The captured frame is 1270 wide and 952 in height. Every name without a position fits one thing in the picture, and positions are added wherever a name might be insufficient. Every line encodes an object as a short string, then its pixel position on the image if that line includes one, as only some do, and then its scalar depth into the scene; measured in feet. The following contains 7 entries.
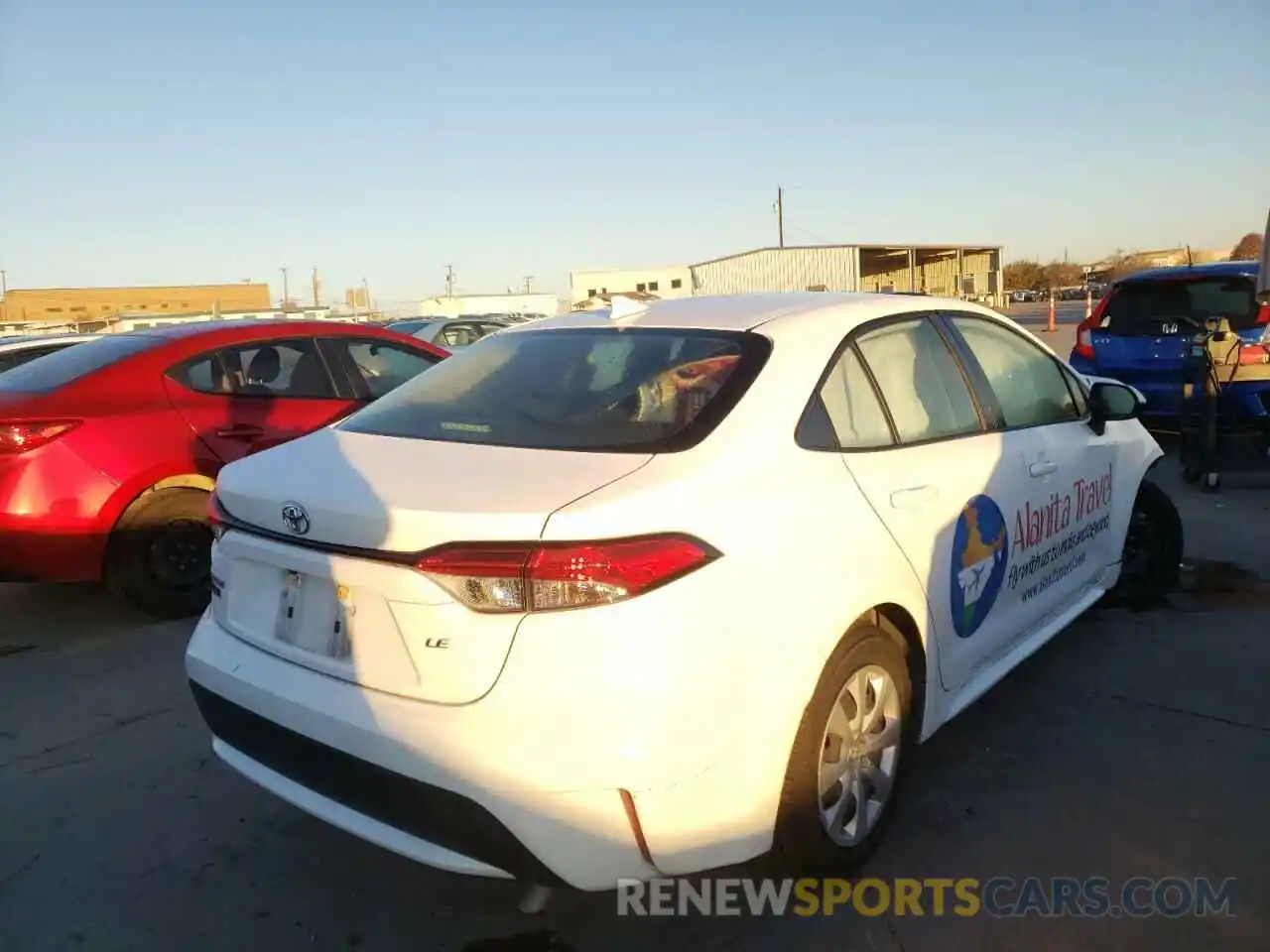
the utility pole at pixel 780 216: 191.25
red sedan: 14.53
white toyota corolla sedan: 6.55
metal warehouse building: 144.97
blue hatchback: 26.20
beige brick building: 216.33
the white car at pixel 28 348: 25.25
